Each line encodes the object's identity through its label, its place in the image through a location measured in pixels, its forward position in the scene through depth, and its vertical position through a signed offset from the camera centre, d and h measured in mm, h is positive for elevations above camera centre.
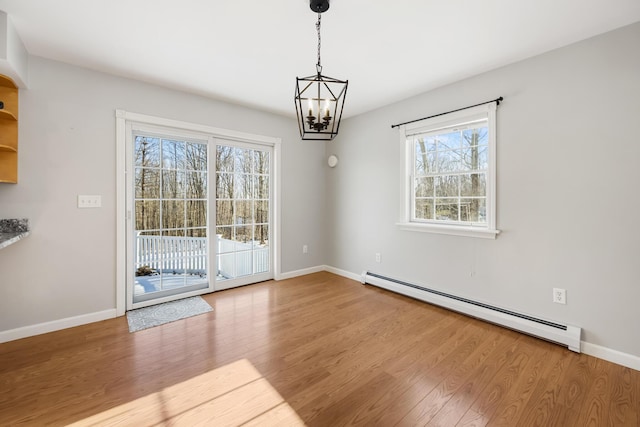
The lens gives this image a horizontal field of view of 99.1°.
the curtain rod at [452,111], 2684 +1140
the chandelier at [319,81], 1708 +786
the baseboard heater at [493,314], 2285 -995
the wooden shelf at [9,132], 2299 +681
